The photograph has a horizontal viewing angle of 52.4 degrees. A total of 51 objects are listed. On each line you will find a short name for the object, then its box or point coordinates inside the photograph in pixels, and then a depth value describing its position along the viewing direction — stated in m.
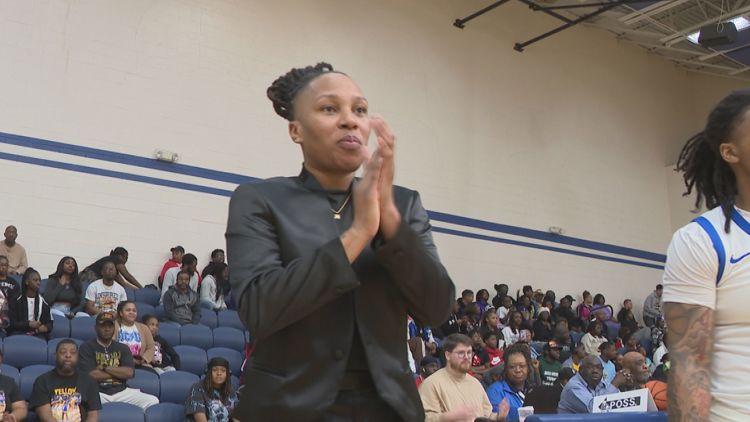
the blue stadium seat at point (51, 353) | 7.09
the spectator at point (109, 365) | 6.72
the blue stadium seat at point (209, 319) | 9.36
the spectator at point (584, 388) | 5.98
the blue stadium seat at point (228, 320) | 9.49
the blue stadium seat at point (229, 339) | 8.72
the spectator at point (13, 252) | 8.89
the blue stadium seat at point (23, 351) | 6.96
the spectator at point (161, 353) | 7.67
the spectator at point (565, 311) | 13.73
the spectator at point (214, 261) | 10.41
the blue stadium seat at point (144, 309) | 9.00
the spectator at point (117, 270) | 9.43
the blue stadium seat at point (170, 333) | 8.52
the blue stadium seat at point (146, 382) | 7.02
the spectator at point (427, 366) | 8.09
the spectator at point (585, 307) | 14.41
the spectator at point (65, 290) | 8.59
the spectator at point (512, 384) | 6.91
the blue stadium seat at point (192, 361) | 7.94
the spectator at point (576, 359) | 10.14
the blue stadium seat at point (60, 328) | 7.83
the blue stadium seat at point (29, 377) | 6.34
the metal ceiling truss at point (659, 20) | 14.09
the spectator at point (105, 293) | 8.69
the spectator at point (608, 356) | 10.06
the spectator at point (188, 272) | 9.83
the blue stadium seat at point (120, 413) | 6.23
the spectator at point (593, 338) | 12.25
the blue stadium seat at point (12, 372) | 6.35
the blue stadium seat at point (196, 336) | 8.62
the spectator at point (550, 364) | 9.92
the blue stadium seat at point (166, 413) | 6.41
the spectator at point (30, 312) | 7.46
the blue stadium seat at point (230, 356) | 8.02
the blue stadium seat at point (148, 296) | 9.55
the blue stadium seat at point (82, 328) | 7.91
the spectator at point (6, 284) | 7.62
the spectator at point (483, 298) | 12.86
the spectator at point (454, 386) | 5.61
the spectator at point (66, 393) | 5.95
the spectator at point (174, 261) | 10.23
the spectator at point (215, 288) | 9.96
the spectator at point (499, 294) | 13.13
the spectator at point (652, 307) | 15.68
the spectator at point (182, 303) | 9.07
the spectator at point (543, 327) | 12.39
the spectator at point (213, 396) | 6.59
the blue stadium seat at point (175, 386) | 7.13
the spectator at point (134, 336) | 7.48
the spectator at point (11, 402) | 5.67
